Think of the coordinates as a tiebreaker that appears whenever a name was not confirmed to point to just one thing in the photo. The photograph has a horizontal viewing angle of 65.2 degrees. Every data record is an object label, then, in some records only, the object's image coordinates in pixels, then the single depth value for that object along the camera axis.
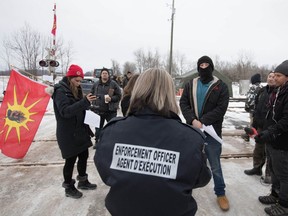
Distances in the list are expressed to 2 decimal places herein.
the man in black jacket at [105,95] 4.98
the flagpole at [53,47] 10.75
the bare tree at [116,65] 69.26
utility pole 19.25
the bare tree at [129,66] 67.12
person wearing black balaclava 2.93
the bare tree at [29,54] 21.37
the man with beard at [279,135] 2.57
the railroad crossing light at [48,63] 10.06
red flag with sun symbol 4.27
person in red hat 2.88
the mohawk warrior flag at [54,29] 11.93
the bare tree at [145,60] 59.22
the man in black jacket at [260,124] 3.33
